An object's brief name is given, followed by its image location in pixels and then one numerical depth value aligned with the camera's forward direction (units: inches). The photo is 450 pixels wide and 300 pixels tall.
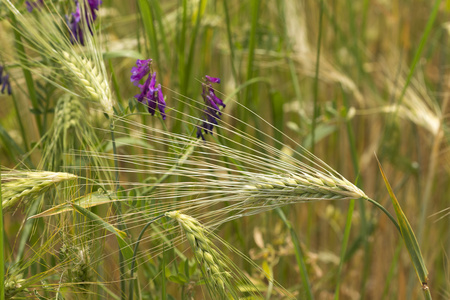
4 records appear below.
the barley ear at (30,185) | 24.9
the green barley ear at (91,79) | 25.4
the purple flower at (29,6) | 27.9
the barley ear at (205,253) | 24.1
